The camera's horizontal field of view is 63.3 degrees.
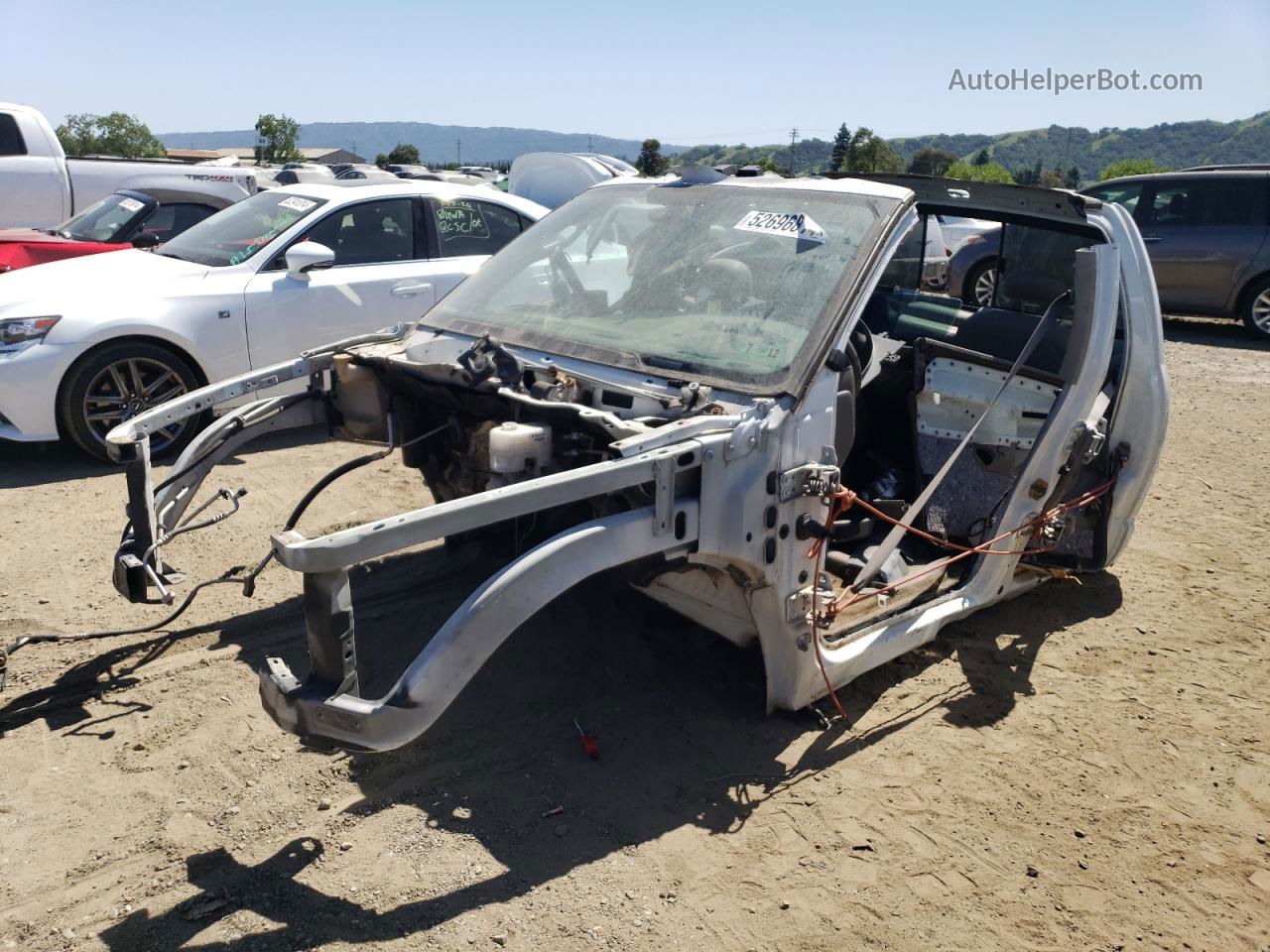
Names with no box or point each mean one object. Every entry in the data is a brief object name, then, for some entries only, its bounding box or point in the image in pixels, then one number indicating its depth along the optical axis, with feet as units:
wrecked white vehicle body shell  8.80
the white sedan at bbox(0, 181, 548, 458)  20.26
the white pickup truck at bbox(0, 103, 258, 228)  35.55
